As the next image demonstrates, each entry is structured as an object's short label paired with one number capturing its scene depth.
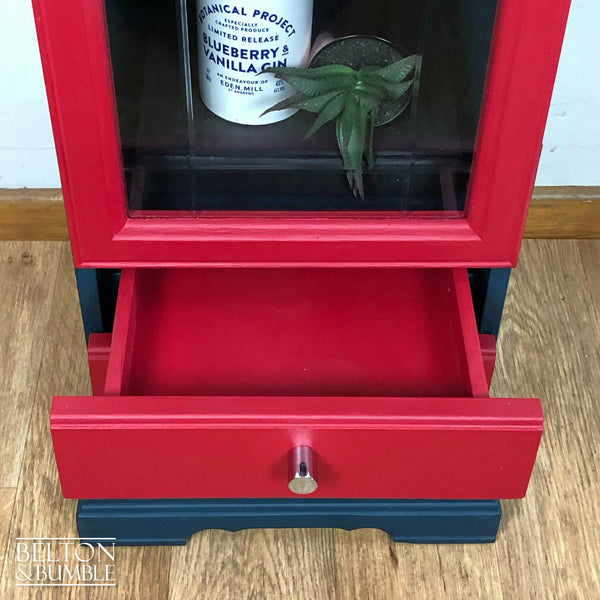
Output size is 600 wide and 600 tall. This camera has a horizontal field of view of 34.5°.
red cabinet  0.71
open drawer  0.75
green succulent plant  0.74
